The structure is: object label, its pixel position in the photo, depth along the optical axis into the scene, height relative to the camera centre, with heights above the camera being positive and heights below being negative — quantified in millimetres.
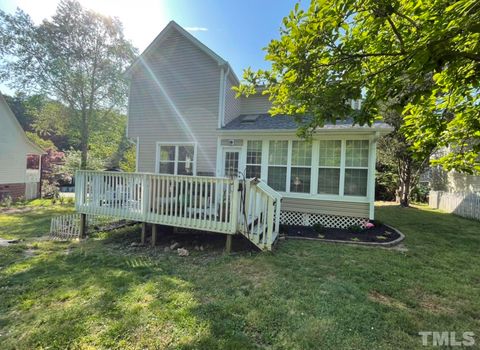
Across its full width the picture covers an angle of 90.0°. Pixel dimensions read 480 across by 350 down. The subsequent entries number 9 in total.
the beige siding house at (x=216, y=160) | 5559 +529
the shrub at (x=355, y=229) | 7119 -1468
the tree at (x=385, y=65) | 2084 +1265
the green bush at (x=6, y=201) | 13182 -2192
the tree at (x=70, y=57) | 14633 +6929
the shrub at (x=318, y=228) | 7177 -1526
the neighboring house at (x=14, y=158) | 14242 +280
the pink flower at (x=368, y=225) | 7281 -1357
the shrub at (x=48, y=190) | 17586 -1872
